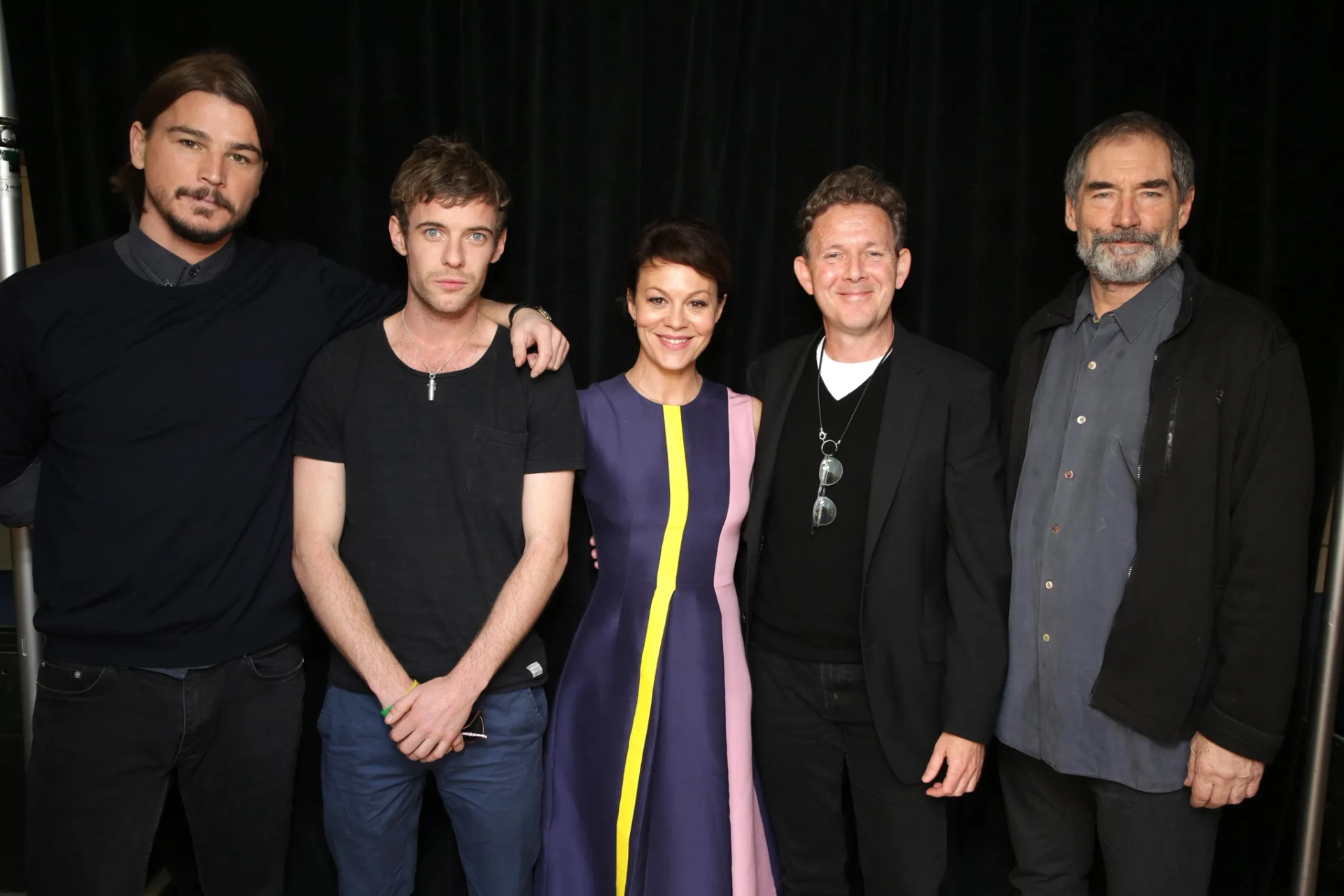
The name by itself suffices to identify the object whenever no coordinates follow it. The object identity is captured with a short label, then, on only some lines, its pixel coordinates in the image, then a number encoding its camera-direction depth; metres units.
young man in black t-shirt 1.91
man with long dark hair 1.80
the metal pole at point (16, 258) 2.08
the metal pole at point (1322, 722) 2.14
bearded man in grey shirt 1.71
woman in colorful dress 2.01
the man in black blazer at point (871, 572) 1.92
